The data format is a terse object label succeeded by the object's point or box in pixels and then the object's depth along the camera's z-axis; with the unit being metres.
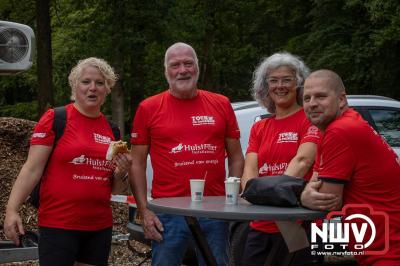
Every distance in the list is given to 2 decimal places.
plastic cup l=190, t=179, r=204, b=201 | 3.98
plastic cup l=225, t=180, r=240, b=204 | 3.88
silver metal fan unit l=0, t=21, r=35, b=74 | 4.59
